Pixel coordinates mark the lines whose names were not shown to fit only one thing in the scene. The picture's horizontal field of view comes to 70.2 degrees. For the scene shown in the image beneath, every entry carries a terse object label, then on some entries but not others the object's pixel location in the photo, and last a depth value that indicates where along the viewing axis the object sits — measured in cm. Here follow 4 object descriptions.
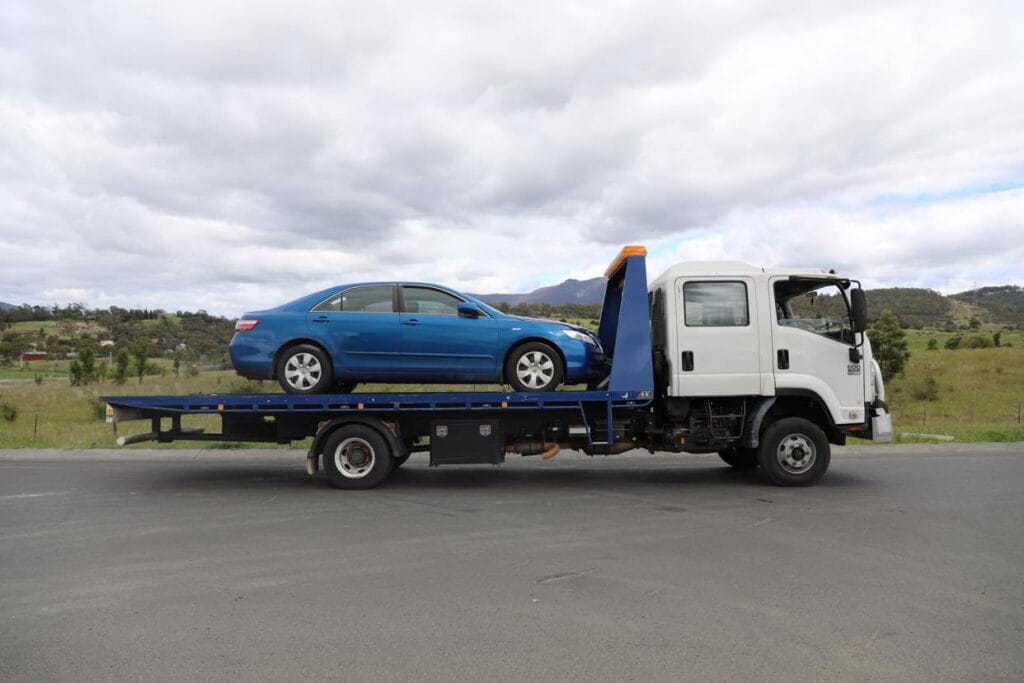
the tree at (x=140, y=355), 4036
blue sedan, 839
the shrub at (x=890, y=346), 4031
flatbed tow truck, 828
